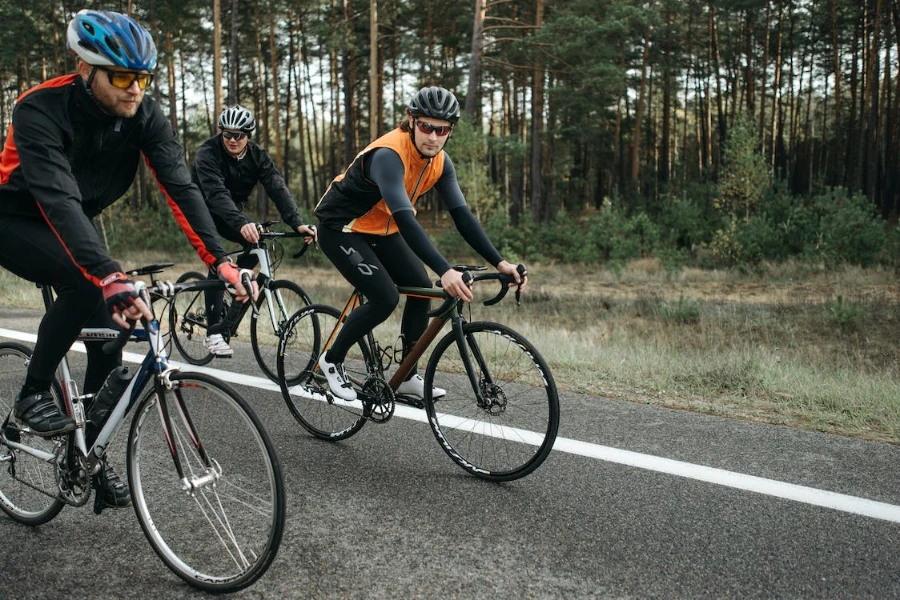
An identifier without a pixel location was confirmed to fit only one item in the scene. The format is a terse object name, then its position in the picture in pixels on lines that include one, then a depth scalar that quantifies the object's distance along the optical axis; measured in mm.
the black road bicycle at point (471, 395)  3832
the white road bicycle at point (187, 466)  2576
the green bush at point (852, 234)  17000
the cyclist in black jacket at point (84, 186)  2711
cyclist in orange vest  4051
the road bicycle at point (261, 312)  6253
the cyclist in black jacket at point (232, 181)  6579
